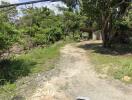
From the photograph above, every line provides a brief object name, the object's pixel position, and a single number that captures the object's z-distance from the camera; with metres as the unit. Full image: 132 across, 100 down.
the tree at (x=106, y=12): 8.60
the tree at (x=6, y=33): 5.43
